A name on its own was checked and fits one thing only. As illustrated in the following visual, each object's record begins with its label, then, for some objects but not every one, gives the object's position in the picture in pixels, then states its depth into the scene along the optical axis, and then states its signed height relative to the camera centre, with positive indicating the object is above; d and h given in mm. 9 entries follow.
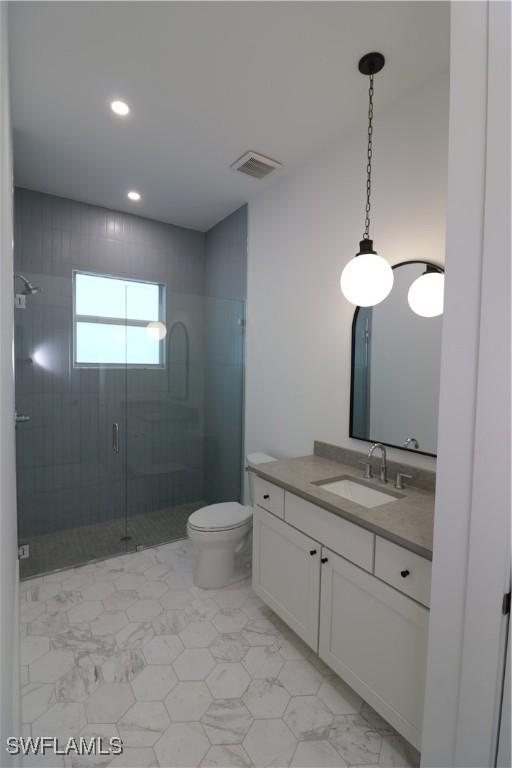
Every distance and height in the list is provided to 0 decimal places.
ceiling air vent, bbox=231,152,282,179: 2311 +1338
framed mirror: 1728 -17
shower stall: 2699 -218
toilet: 2199 -1108
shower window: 2793 +286
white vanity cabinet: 1220 -951
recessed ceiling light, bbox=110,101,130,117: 1844 +1327
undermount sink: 1751 -638
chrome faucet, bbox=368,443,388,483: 1821 -494
